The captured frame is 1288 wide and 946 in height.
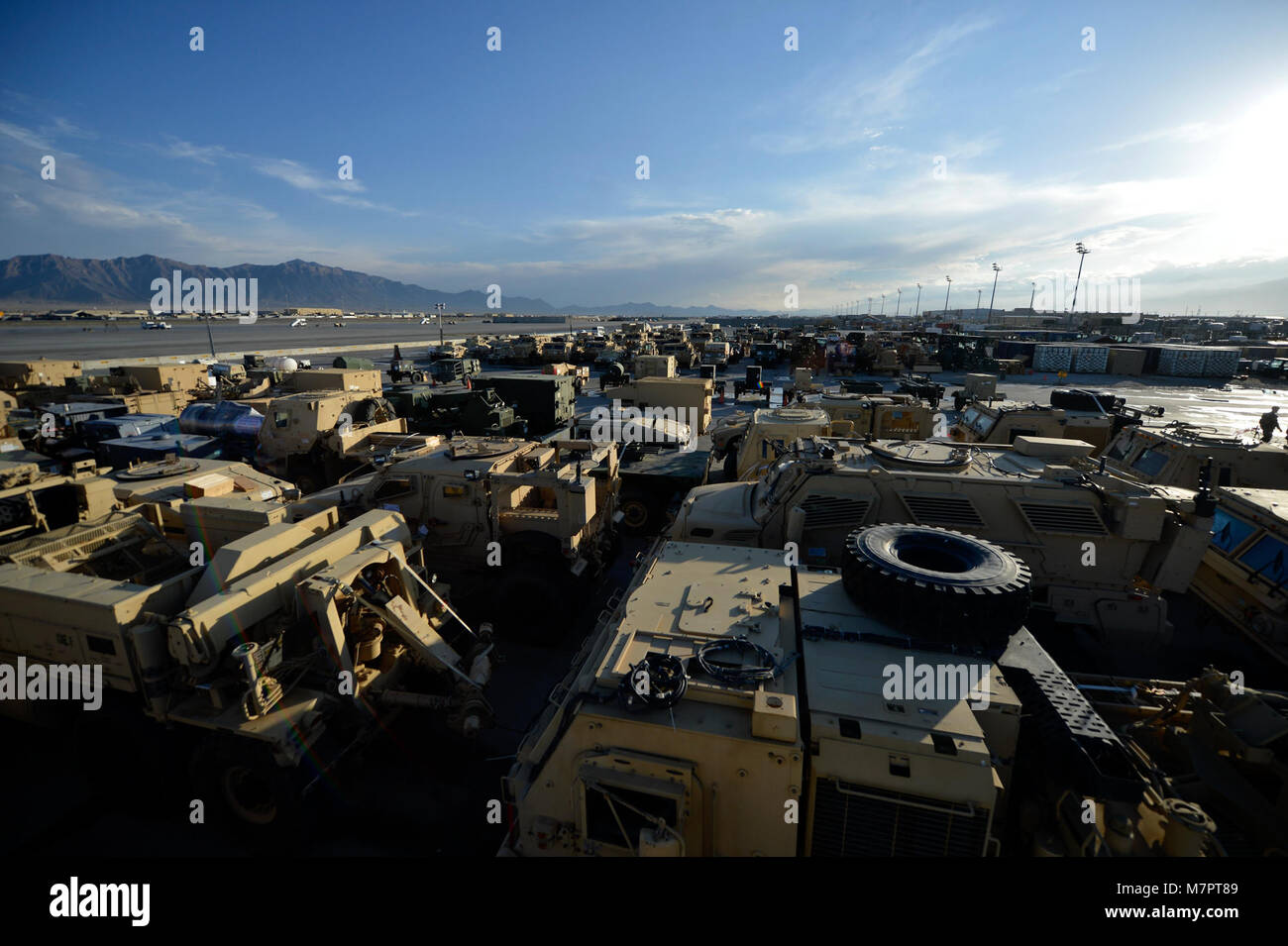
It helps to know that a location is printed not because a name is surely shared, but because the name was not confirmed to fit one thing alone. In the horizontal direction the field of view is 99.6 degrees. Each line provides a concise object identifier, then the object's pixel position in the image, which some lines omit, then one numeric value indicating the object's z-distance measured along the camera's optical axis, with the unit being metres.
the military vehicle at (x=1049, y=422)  16.09
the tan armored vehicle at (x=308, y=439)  16.81
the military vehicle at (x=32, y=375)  23.86
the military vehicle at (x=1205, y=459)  11.73
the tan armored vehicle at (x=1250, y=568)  8.16
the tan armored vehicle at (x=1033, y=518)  8.03
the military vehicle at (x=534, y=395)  26.12
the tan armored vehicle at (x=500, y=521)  9.45
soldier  14.41
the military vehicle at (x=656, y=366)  36.38
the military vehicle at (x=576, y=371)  35.44
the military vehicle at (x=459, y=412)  23.27
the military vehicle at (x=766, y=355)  55.82
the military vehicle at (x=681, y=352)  52.47
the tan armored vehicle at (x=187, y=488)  8.48
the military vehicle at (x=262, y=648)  5.51
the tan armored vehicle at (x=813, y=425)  13.90
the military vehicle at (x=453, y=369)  37.78
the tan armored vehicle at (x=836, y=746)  3.75
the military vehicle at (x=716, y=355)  55.16
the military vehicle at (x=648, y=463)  14.09
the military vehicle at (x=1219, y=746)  4.44
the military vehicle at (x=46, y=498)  8.59
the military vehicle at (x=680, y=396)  22.67
